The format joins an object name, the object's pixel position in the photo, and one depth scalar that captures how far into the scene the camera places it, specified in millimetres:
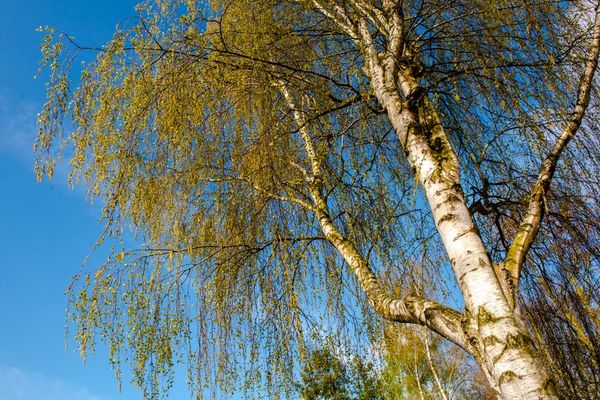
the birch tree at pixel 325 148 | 2580
